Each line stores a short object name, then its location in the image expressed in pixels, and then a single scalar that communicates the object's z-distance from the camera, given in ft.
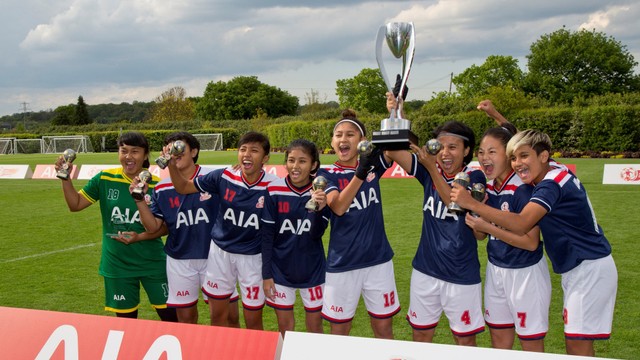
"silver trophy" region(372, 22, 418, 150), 11.48
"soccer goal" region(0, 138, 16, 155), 164.65
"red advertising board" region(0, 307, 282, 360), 10.78
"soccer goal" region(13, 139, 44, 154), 168.66
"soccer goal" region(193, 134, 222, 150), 159.84
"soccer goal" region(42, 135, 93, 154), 165.58
